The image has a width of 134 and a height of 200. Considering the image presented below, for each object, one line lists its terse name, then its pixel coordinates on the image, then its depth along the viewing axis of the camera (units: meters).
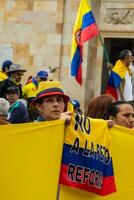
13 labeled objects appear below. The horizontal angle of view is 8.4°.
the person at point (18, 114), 9.09
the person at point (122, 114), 7.78
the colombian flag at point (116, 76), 13.57
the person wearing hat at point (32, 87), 14.20
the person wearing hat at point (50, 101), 7.14
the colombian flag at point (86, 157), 6.59
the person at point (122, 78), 13.41
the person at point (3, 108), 7.81
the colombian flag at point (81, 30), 13.56
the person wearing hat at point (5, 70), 13.78
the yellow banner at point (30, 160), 5.96
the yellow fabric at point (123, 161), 7.12
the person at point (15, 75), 12.99
